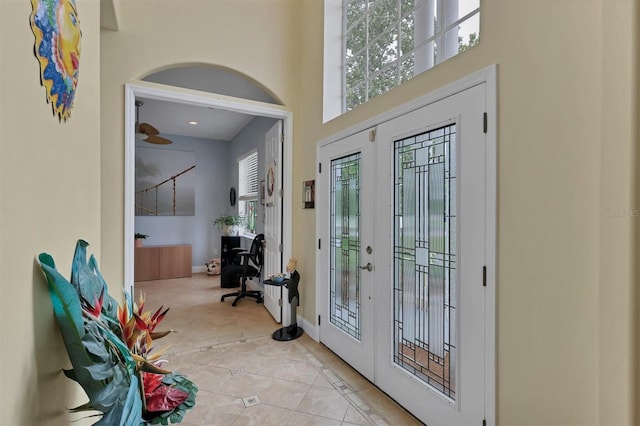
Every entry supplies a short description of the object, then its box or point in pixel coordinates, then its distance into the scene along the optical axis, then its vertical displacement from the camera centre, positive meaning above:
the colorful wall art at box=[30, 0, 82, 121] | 0.77 +0.46
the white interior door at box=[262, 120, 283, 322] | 3.68 -0.06
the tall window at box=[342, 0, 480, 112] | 2.01 +1.32
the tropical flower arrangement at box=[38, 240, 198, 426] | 0.76 -0.40
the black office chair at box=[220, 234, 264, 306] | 4.55 -0.85
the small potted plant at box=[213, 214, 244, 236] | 6.07 -0.22
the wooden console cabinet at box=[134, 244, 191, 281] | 5.86 -0.98
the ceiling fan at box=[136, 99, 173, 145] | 4.25 +1.13
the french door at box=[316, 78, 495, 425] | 1.63 -0.29
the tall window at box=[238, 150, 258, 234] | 5.69 +0.47
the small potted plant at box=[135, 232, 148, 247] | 5.79 -0.50
